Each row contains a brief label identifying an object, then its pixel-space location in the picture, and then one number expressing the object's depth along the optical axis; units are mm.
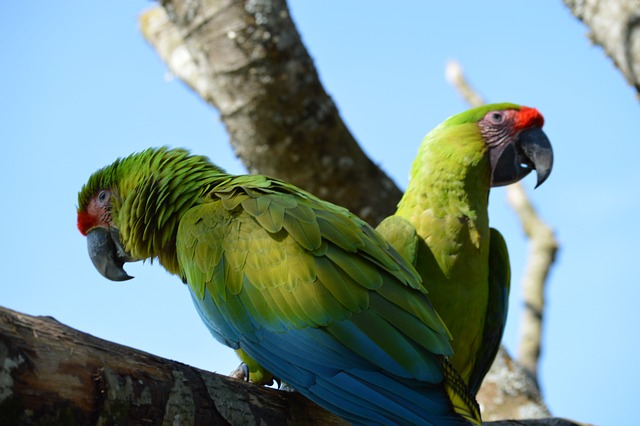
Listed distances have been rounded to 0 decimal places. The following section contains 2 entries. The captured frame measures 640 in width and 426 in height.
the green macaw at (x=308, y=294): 3668
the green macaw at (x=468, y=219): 5305
